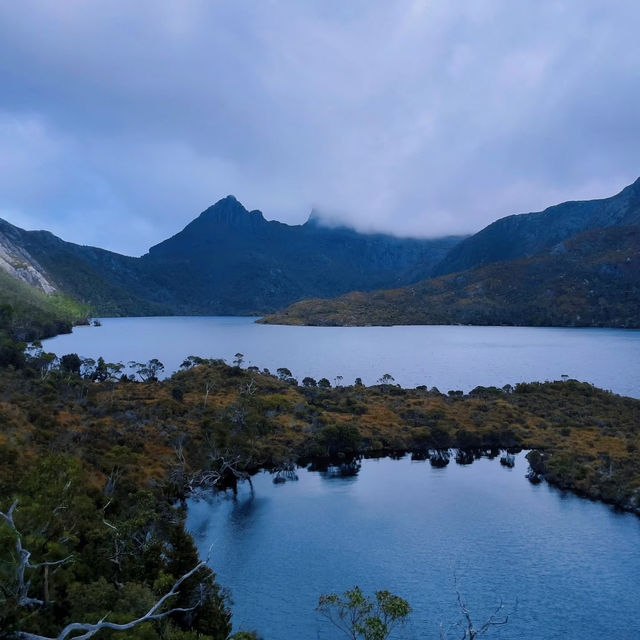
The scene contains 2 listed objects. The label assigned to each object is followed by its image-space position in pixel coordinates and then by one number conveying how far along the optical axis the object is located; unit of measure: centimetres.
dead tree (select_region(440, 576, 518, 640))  3122
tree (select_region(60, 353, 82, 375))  11092
